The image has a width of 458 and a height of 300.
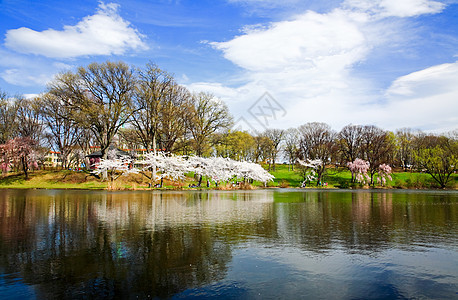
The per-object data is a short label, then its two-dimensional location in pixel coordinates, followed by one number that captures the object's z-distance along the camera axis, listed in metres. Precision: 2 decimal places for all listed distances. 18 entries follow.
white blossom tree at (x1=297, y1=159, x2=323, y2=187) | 71.96
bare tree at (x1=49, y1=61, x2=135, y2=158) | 53.91
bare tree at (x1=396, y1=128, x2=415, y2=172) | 101.95
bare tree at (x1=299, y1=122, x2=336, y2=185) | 75.00
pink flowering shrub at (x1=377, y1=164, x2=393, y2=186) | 73.27
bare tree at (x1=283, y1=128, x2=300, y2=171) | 94.44
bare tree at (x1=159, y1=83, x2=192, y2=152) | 53.03
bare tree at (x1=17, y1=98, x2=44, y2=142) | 66.56
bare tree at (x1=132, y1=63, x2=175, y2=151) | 52.38
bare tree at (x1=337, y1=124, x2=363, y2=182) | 80.56
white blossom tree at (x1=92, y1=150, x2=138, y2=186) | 53.84
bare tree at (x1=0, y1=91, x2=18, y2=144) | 63.25
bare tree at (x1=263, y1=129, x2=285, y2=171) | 100.21
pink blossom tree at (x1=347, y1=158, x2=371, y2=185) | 73.31
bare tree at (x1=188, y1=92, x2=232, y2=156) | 59.72
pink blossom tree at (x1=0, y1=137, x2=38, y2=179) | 60.03
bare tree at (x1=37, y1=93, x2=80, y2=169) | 57.73
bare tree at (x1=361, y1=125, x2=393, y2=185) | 75.50
